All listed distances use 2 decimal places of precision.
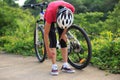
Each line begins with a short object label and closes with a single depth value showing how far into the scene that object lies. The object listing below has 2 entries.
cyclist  4.79
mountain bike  5.06
